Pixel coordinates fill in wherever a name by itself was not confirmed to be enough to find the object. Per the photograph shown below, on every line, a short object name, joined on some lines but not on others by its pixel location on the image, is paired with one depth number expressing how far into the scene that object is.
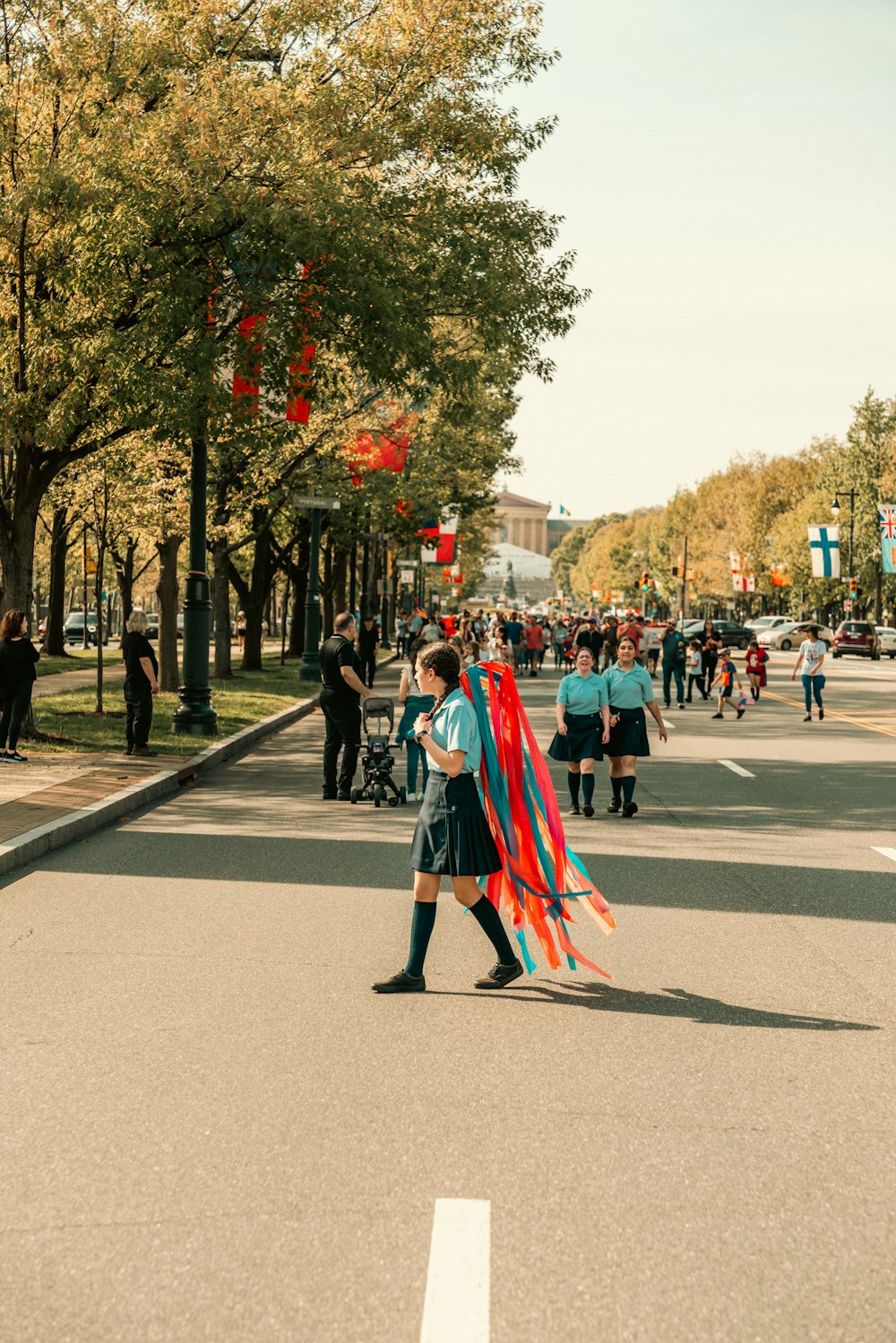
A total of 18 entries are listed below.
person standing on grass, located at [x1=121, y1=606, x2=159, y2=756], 17.44
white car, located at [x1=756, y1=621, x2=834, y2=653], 75.38
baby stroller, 14.64
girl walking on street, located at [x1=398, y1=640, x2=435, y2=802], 15.28
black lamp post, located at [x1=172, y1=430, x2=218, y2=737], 19.86
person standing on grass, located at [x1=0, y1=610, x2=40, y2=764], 16.52
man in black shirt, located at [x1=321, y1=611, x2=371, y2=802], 14.66
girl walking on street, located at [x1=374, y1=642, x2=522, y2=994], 6.82
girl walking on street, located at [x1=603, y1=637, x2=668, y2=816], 14.32
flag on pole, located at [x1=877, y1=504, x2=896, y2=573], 62.06
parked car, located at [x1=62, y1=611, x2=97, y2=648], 69.19
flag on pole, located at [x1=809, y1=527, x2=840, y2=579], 64.31
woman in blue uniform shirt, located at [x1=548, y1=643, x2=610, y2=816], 14.01
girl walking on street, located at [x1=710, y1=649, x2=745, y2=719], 28.06
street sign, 28.78
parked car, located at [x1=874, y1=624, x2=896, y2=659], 71.69
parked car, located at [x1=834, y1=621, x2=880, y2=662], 68.38
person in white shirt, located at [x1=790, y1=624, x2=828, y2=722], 27.08
